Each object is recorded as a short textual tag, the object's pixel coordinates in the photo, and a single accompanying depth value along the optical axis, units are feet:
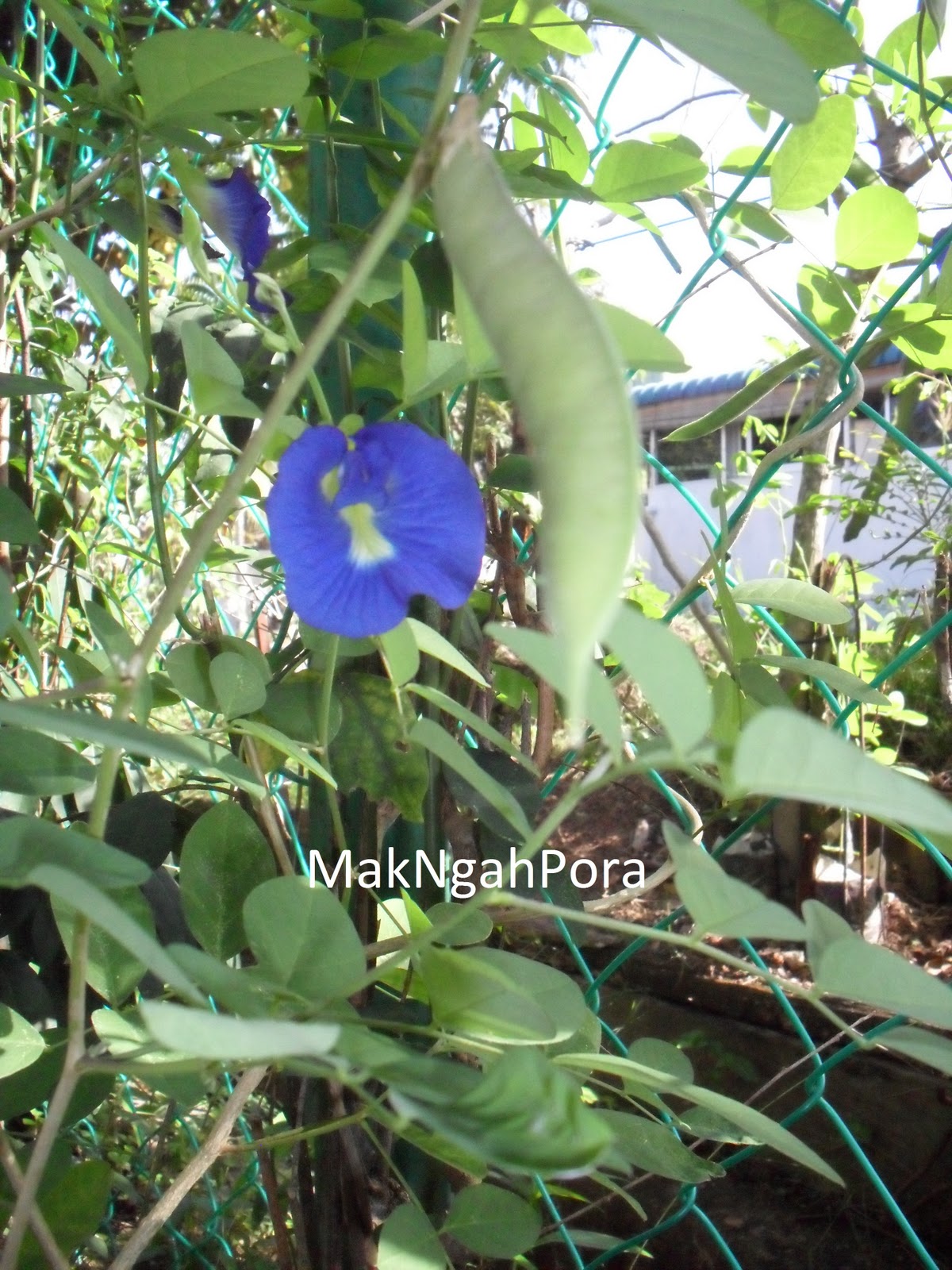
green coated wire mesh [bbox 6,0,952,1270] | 1.83
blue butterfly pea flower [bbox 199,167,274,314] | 1.82
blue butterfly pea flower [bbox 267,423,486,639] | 1.37
